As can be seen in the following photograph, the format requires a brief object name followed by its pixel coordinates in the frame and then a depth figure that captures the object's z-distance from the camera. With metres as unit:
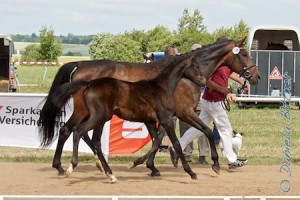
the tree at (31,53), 65.45
